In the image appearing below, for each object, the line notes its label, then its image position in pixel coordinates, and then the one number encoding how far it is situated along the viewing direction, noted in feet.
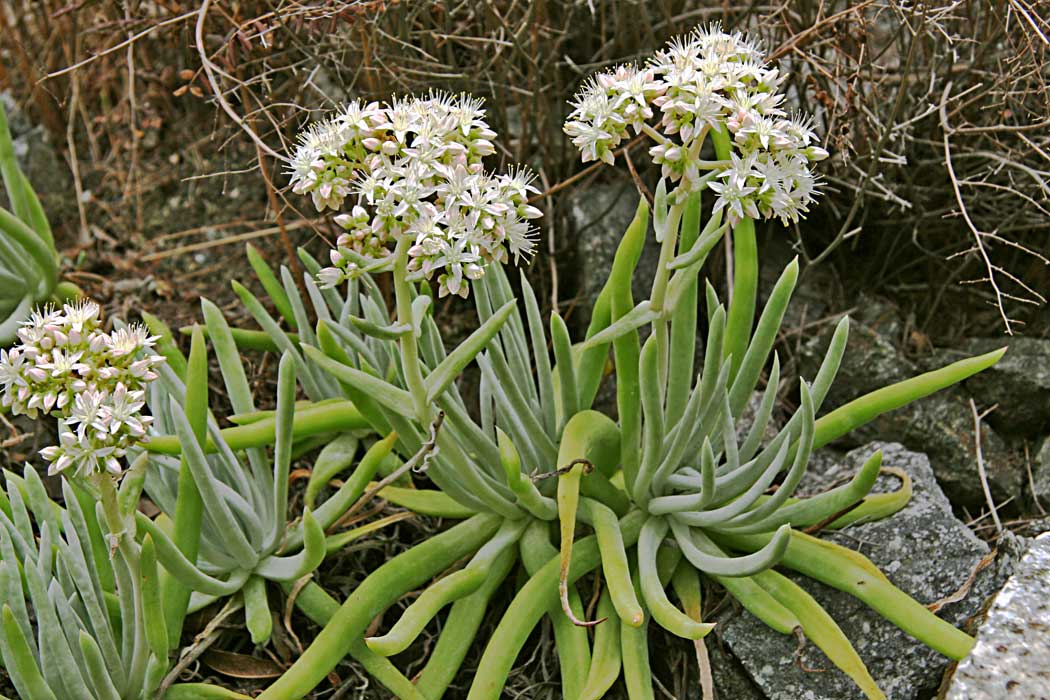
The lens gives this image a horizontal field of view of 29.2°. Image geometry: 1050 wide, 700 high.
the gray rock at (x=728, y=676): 2.47
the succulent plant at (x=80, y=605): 2.26
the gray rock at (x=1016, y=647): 2.24
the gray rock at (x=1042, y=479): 2.71
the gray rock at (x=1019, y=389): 2.82
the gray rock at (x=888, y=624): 2.42
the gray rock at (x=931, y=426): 2.78
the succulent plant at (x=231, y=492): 2.36
